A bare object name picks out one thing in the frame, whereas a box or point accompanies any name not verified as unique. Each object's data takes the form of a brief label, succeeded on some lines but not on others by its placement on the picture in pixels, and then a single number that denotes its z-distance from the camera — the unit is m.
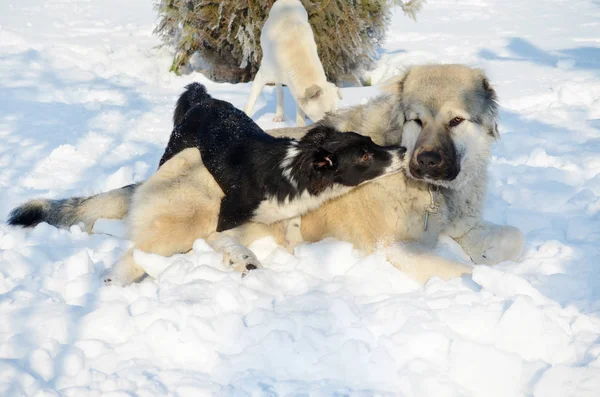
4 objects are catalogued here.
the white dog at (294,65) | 7.22
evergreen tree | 9.53
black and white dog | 3.99
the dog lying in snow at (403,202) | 3.71
